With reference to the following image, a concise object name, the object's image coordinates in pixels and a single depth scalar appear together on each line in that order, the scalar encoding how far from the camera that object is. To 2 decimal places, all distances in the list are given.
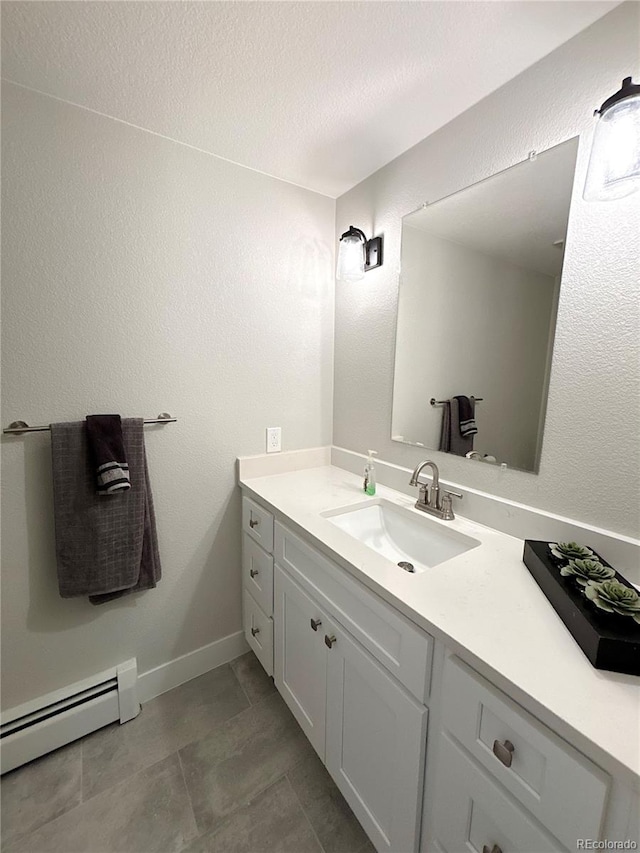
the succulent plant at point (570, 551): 0.85
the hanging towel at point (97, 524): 1.19
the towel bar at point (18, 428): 1.13
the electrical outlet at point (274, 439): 1.68
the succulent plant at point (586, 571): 0.75
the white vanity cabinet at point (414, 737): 0.54
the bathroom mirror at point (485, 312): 1.01
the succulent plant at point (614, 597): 0.63
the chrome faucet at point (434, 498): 1.21
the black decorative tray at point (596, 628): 0.59
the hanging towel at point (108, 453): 1.18
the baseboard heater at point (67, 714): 1.22
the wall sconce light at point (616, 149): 0.75
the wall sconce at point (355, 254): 1.50
